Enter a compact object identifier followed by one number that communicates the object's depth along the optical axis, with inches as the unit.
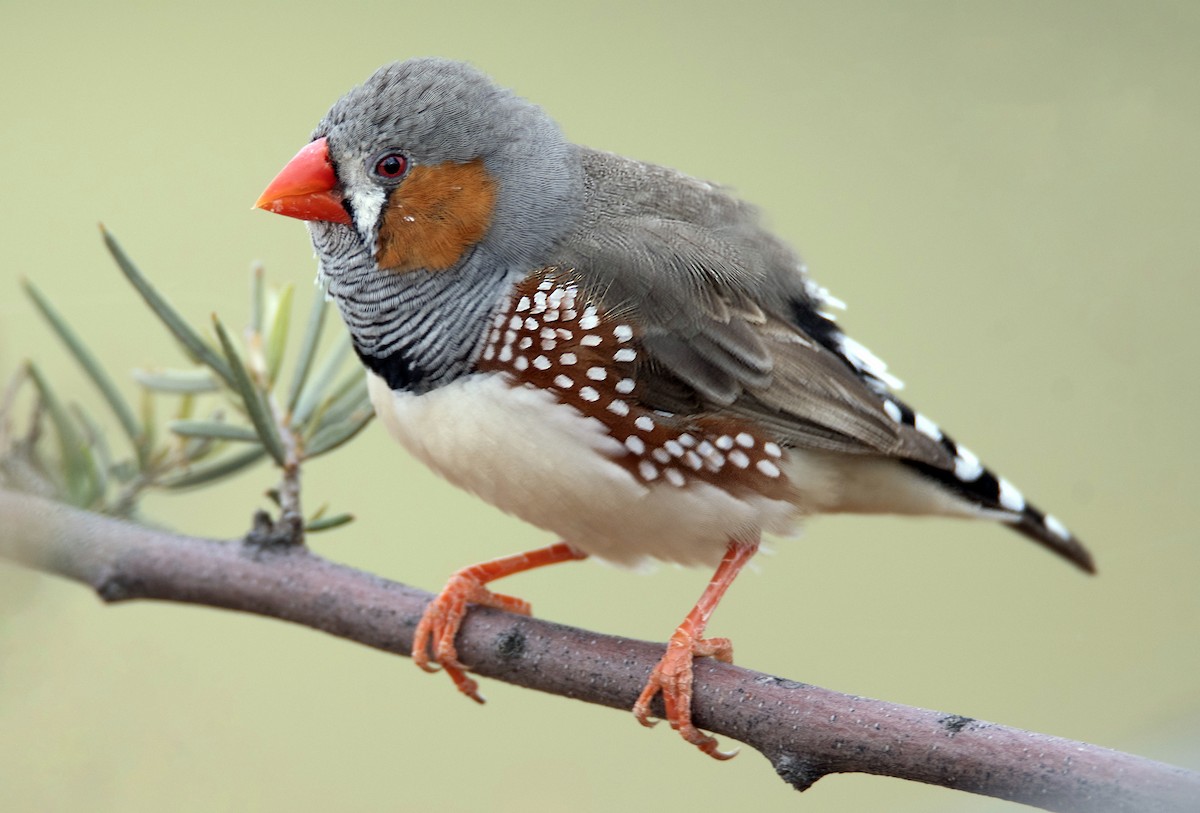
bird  82.6
